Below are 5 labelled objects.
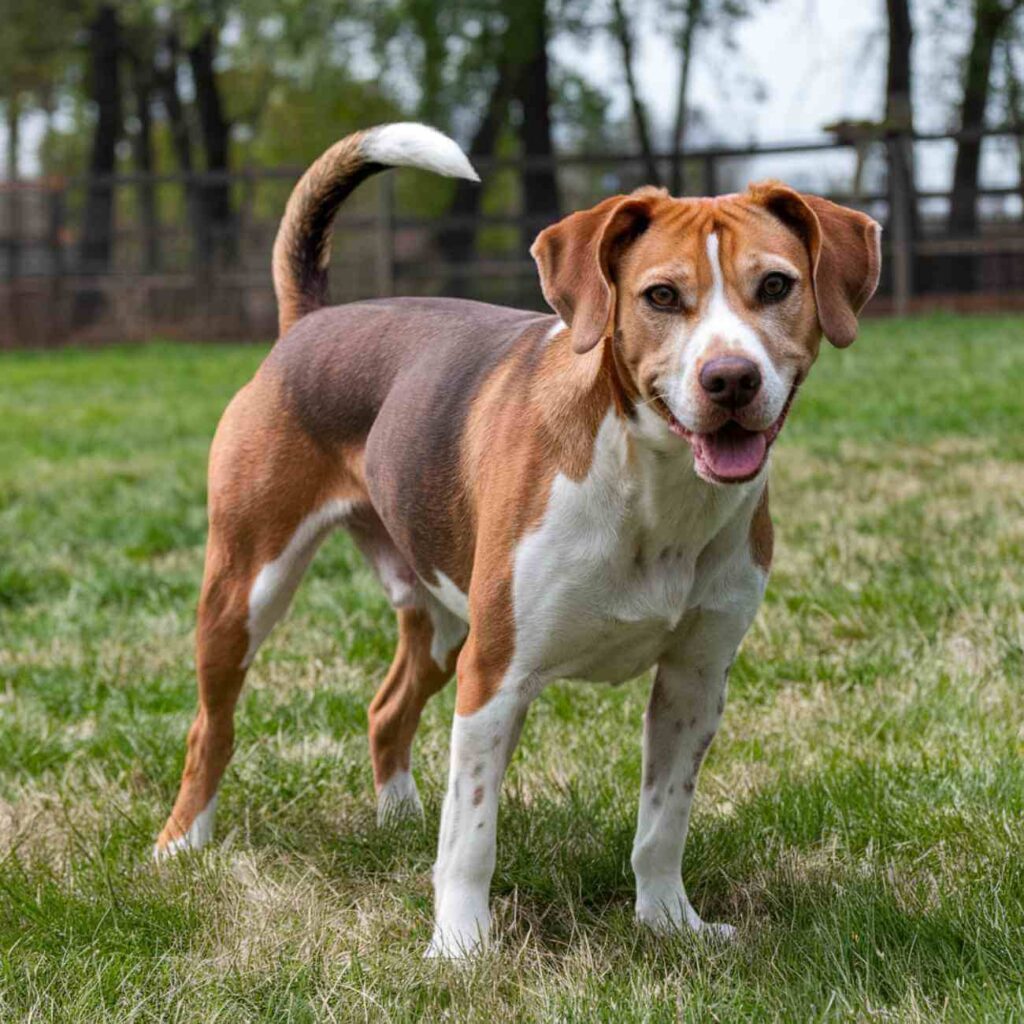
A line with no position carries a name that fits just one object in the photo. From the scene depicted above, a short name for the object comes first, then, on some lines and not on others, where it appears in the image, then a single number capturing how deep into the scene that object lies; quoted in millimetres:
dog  2820
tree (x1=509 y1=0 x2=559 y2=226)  21547
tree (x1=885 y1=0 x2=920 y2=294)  19406
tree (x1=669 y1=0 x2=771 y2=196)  25125
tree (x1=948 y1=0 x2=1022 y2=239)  20562
